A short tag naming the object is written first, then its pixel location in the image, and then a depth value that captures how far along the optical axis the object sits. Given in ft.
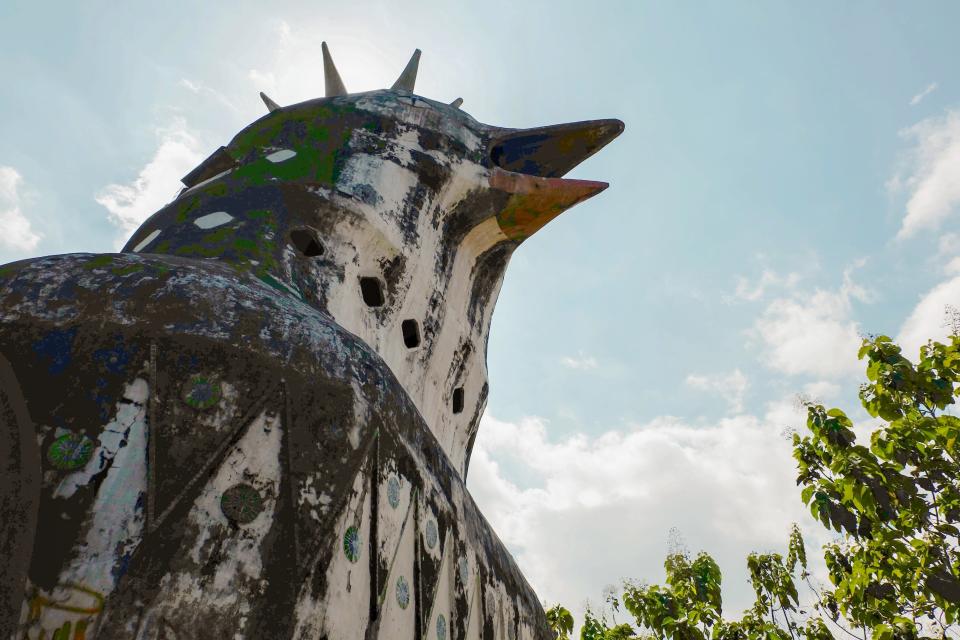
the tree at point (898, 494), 23.72
